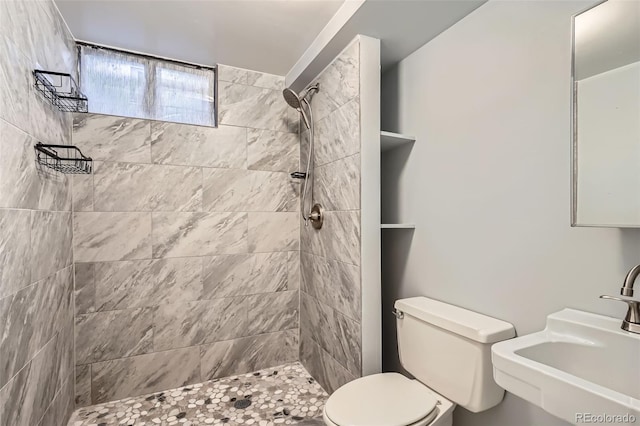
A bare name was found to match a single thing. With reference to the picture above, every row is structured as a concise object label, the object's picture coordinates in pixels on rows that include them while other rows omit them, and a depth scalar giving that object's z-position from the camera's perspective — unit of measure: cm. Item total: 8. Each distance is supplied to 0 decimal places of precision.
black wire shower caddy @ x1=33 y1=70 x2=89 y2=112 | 139
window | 207
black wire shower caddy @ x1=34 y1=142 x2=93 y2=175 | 141
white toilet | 125
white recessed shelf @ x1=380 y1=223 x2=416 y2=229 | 175
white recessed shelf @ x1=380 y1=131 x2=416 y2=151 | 177
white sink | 74
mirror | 93
